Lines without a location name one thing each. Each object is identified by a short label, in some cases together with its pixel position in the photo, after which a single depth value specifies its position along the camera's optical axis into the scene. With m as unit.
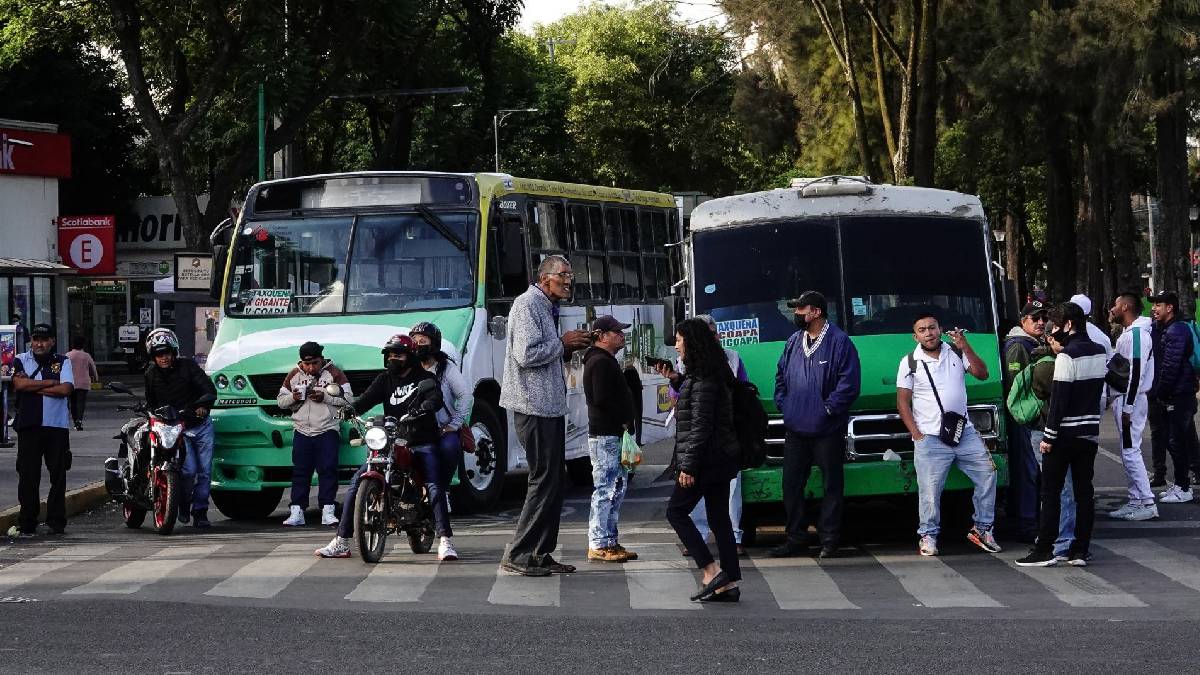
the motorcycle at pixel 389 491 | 12.90
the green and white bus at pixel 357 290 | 16.22
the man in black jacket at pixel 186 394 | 15.79
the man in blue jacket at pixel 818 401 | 12.50
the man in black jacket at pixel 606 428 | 12.05
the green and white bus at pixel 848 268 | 13.66
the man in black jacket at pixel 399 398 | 13.24
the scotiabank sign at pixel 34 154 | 43.91
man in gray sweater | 11.82
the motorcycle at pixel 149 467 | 15.52
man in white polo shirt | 12.49
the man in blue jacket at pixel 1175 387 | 16.36
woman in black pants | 10.74
